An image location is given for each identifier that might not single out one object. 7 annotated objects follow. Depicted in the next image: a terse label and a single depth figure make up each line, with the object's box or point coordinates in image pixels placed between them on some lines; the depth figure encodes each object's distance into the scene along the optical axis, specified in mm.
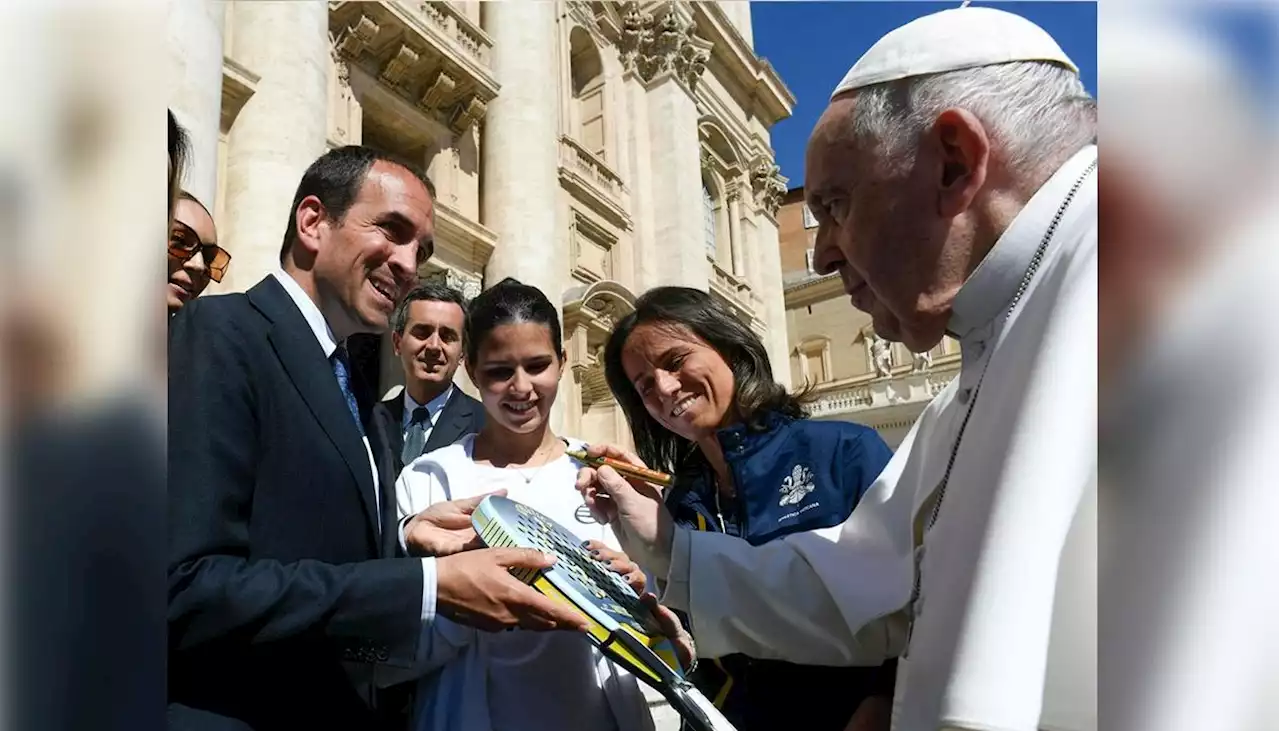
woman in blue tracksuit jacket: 1842
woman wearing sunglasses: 2371
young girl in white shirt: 1832
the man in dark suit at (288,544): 1224
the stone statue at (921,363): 21078
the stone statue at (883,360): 23938
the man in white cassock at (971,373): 710
